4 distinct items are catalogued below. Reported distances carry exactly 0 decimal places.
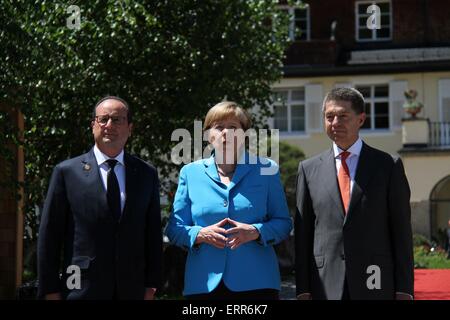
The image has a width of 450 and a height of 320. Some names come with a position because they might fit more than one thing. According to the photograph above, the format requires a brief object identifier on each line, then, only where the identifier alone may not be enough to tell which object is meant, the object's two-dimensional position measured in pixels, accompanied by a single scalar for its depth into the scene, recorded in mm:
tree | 12383
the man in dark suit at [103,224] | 5262
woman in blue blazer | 5473
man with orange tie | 5320
